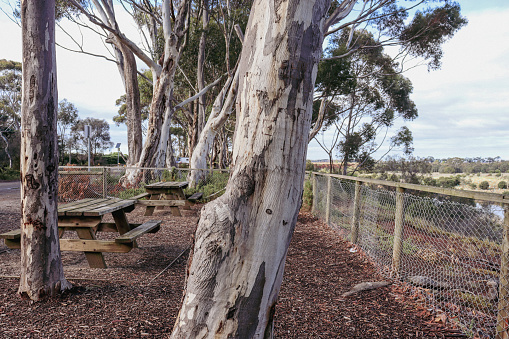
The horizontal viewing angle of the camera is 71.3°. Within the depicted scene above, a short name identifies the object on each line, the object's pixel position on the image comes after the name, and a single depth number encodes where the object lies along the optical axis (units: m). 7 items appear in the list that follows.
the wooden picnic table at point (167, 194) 8.04
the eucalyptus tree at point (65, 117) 34.69
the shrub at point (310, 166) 26.22
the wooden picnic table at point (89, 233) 4.00
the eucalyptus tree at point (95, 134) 40.59
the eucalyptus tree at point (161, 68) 12.12
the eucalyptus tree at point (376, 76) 16.48
